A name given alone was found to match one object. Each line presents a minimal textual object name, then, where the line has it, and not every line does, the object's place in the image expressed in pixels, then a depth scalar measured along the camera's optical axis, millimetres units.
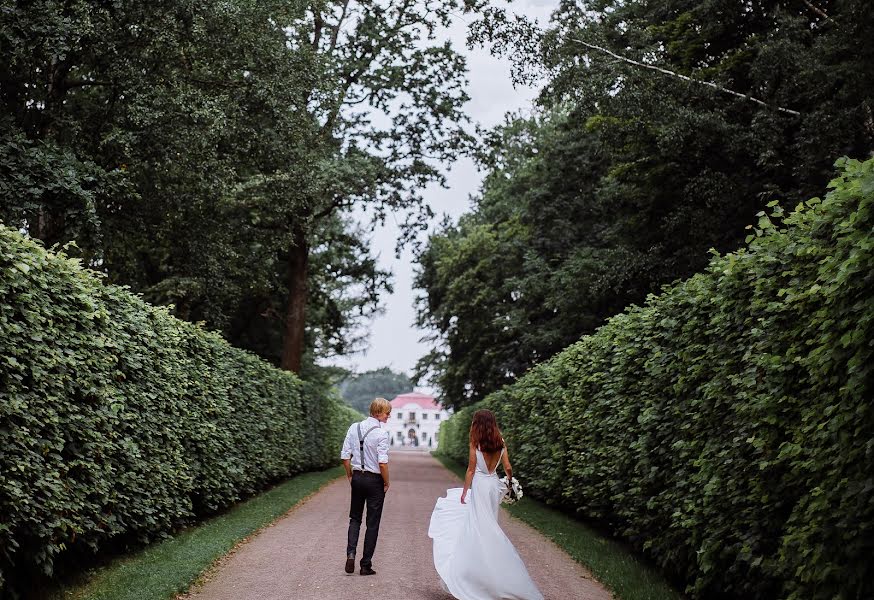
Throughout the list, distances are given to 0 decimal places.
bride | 7016
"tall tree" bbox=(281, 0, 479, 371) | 26438
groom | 8305
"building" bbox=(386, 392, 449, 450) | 135500
